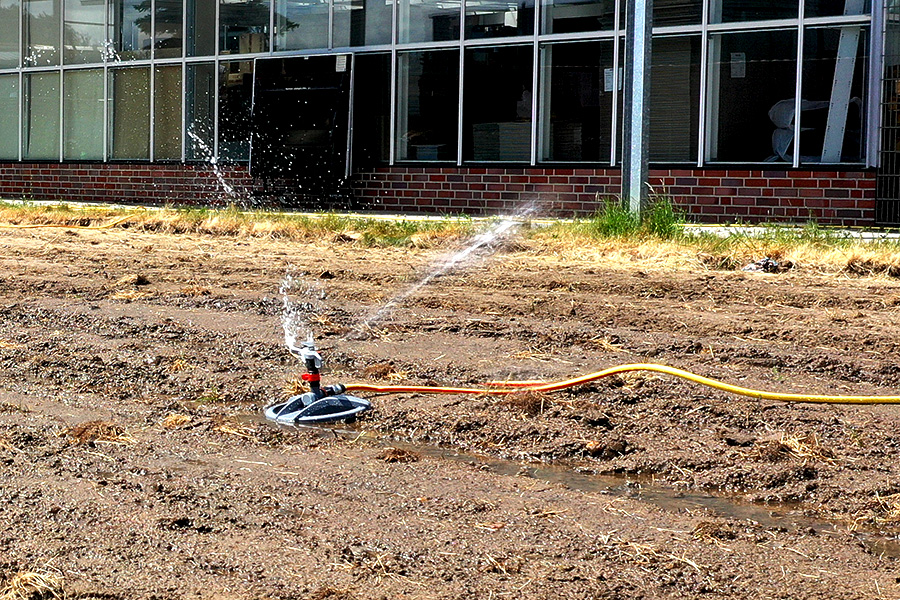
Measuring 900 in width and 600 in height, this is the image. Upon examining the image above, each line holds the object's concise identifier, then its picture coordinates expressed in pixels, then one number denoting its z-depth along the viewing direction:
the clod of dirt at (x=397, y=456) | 8.75
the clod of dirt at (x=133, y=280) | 16.74
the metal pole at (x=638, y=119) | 21.86
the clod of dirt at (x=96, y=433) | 9.16
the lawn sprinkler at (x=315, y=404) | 9.95
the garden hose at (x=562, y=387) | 9.99
